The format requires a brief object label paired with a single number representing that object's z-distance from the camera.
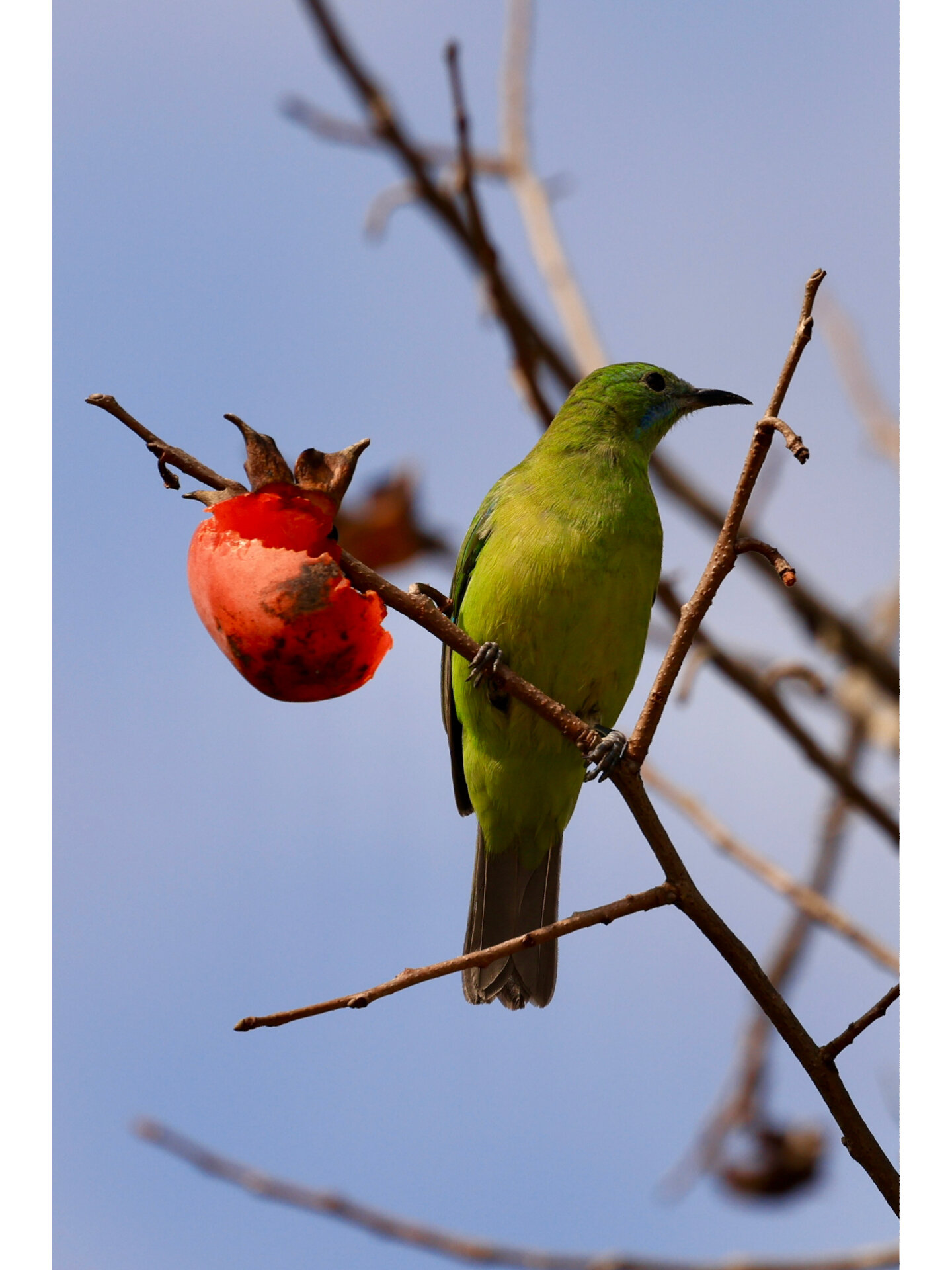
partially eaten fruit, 4.23
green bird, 7.02
